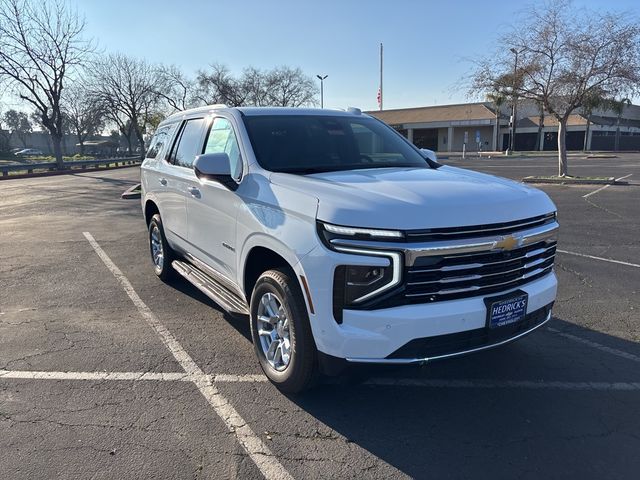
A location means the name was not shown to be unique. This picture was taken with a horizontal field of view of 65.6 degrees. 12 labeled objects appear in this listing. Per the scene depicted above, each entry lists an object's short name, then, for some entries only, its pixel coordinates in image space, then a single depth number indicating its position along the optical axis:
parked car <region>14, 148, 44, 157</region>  76.50
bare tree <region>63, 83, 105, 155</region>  54.91
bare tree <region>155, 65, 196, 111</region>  57.26
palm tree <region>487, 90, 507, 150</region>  19.35
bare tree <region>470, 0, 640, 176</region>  16.48
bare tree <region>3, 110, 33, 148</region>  102.57
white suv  2.84
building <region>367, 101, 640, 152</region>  59.94
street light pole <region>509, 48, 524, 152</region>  18.18
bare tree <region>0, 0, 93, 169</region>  31.70
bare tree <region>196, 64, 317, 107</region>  53.69
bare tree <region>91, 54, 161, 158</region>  54.78
